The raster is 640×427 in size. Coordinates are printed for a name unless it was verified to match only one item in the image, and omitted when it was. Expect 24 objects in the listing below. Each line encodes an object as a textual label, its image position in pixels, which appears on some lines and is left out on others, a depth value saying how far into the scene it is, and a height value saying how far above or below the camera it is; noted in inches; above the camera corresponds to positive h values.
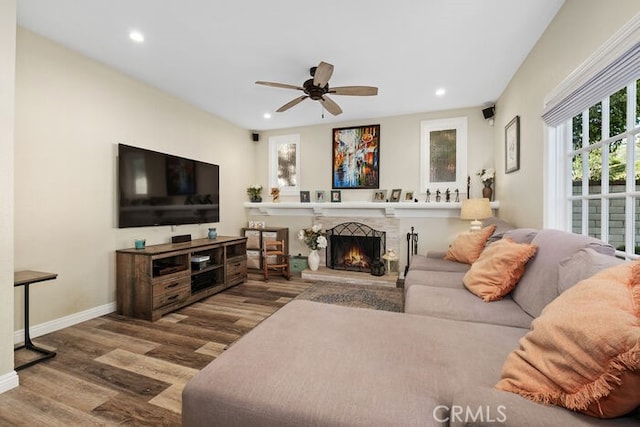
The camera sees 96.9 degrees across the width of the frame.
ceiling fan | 101.5 +48.4
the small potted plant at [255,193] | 201.0 +13.2
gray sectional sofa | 31.4 -22.5
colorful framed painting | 180.2 +35.1
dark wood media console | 108.7 -27.9
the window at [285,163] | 199.9 +34.6
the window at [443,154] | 164.4 +33.7
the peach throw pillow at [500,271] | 71.8 -15.9
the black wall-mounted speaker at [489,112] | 153.8 +54.2
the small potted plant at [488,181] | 153.6 +16.2
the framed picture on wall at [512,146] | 117.0 +28.9
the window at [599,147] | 60.0 +16.7
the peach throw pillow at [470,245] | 113.7 -14.1
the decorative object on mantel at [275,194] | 199.1 +12.2
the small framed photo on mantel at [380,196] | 177.3 +9.6
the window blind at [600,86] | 55.1 +28.4
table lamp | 133.3 +0.5
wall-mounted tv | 117.3 +10.7
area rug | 126.6 -41.4
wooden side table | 76.6 -27.0
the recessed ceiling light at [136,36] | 93.9 +59.1
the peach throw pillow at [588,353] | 25.6 -14.4
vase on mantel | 154.0 +10.9
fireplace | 178.4 -22.6
